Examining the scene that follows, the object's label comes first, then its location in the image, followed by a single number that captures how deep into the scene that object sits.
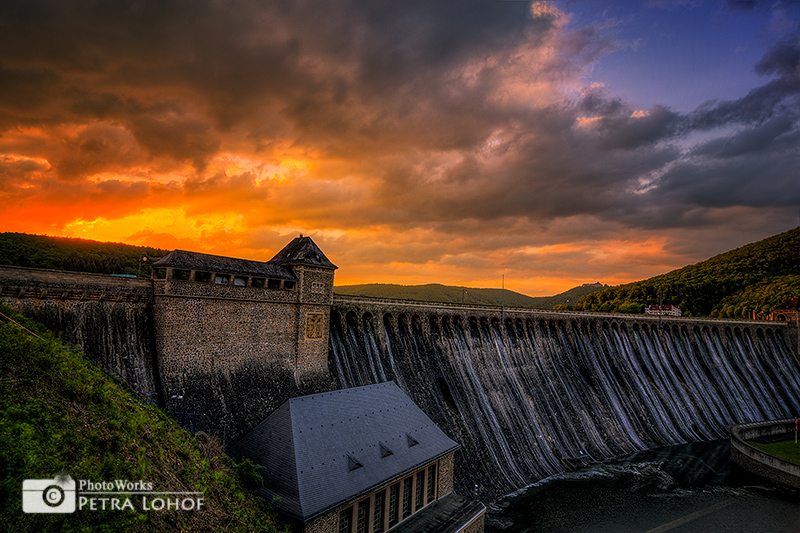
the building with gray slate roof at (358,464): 19.69
